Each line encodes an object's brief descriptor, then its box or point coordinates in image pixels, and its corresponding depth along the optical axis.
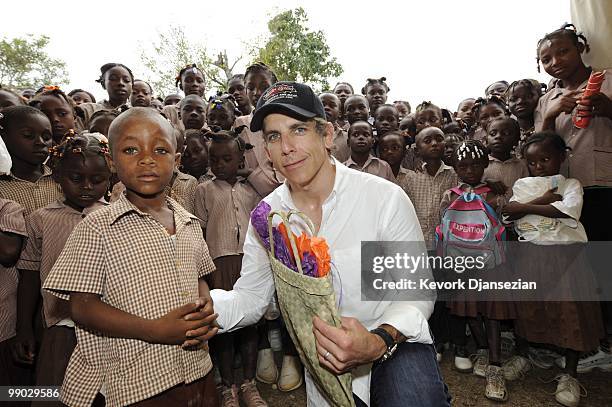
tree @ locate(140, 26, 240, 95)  21.73
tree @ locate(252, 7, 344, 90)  19.19
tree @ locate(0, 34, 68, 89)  24.75
